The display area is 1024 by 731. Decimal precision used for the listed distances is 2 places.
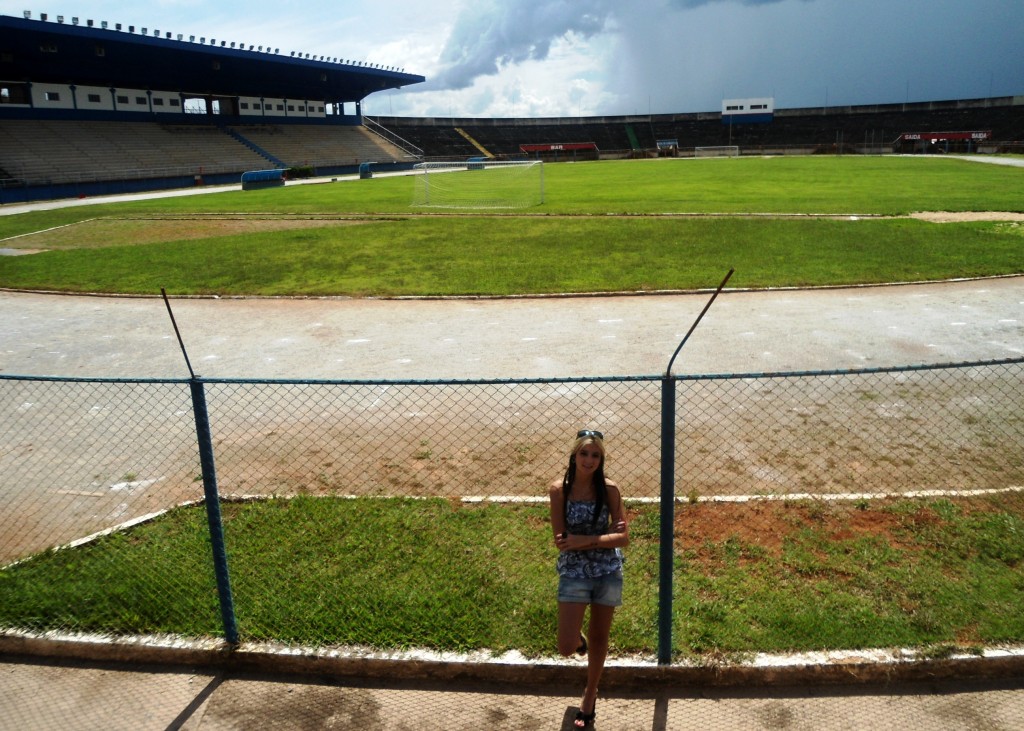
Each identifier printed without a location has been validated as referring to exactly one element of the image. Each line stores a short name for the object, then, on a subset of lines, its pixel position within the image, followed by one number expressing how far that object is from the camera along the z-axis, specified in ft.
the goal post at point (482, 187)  111.34
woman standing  13.74
